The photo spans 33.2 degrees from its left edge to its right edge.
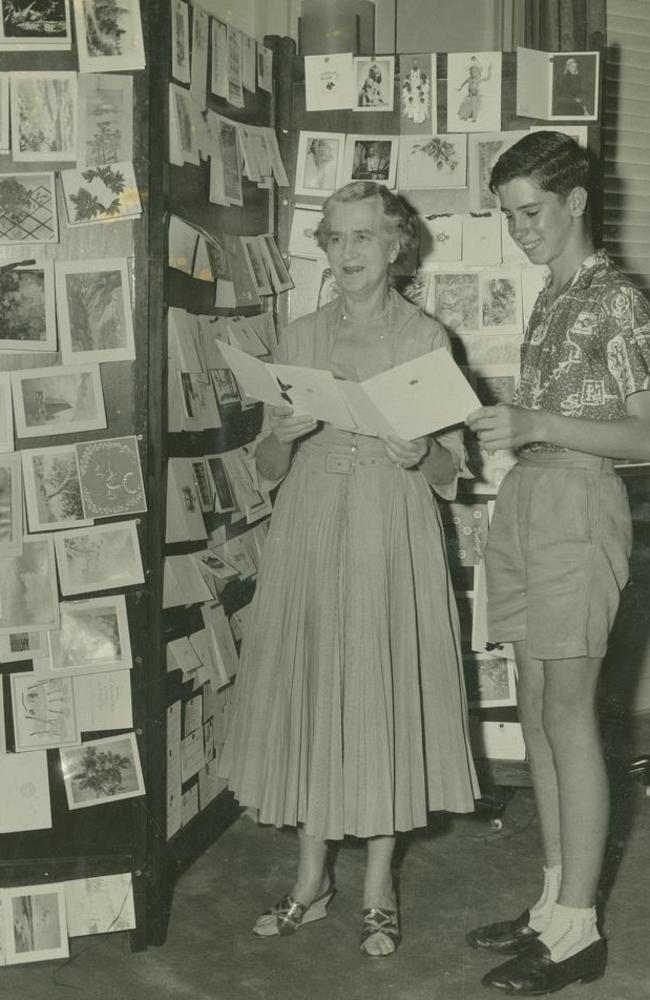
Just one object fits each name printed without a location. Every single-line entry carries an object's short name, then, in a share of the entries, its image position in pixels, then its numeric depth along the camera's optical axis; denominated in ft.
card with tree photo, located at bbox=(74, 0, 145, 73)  7.07
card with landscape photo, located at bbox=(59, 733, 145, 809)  7.50
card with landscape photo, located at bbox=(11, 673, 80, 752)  7.40
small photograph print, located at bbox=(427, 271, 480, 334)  9.82
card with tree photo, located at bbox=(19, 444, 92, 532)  7.32
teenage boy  6.69
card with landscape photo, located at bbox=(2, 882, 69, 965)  7.50
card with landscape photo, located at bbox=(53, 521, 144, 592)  7.38
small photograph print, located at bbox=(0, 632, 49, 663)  7.36
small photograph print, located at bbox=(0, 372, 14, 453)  7.23
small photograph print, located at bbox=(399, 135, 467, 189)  9.62
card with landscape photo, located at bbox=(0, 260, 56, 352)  7.17
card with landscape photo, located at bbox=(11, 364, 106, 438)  7.25
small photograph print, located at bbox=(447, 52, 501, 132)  9.42
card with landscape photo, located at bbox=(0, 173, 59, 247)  7.14
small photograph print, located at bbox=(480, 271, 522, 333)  9.77
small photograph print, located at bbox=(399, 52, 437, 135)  9.52
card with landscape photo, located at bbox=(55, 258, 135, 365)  7.25
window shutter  12.23
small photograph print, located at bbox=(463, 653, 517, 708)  10.22
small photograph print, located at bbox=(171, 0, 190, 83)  7.79
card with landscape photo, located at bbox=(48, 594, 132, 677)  7.43
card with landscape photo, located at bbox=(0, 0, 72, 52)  7.02
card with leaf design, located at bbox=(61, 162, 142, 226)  7.16
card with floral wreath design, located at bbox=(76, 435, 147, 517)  7.39
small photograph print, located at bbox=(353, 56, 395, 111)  9.53
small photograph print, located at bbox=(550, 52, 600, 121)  9.41
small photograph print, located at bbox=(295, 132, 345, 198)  9.65
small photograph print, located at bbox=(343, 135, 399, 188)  9.63
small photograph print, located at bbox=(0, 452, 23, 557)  7.27
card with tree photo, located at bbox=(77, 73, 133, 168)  7.16
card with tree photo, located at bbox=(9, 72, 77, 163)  7.11
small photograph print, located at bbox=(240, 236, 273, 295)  9.53
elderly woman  7.63
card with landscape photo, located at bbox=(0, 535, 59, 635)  7.32
